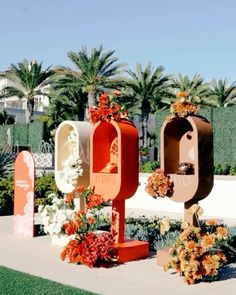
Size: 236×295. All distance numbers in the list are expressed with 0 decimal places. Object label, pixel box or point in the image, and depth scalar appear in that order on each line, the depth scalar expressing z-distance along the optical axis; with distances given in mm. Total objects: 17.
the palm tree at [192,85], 36344
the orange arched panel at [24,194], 9906
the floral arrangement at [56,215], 8273
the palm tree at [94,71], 32656
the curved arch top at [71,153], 9164
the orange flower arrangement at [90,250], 7152
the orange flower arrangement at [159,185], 7199
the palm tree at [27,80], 35250
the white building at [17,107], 51816
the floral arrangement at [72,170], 9039
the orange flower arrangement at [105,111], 7852
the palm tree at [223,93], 37094
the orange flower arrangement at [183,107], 7117
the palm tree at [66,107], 36375
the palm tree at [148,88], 35750
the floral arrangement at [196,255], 6180
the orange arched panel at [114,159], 7602
